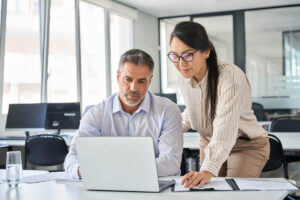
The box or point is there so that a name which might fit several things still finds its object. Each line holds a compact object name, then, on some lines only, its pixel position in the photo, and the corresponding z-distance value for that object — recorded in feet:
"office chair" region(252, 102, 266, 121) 20.92
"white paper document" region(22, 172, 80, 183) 6.64
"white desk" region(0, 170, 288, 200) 5.27
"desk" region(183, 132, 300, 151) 11.71
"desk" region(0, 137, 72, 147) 15.81
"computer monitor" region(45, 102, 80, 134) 18.22
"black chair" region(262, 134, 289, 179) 11.63
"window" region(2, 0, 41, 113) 19.79
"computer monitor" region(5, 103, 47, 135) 18.10
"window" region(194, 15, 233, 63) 32.35
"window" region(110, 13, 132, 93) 29.01
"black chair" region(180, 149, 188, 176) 8.22
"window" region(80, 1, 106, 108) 25.64
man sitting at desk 7.07
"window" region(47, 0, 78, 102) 22.77
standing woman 6.34
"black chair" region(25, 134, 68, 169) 15.08
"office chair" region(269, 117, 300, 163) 15.65
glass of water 6.22
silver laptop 5.42
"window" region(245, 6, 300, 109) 30.30
